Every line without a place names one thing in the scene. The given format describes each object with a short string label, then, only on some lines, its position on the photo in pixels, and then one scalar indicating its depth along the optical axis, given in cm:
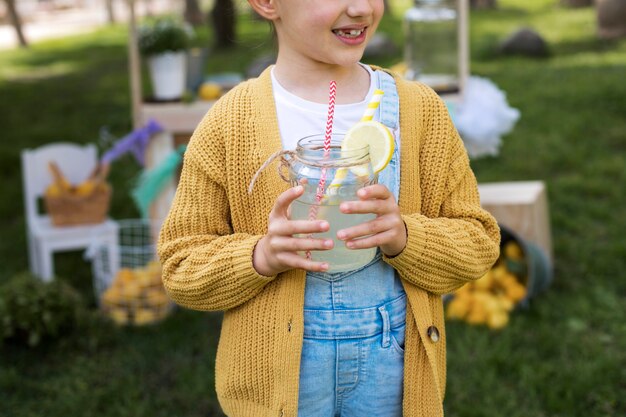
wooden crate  420
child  164
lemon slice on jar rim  145
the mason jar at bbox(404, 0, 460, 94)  472
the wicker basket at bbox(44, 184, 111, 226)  443
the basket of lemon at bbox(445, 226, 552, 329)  400
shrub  384
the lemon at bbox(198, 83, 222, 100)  440
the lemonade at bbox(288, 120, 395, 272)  144
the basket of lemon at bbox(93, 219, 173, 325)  415
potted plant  438
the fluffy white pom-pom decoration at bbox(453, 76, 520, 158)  408
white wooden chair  443
